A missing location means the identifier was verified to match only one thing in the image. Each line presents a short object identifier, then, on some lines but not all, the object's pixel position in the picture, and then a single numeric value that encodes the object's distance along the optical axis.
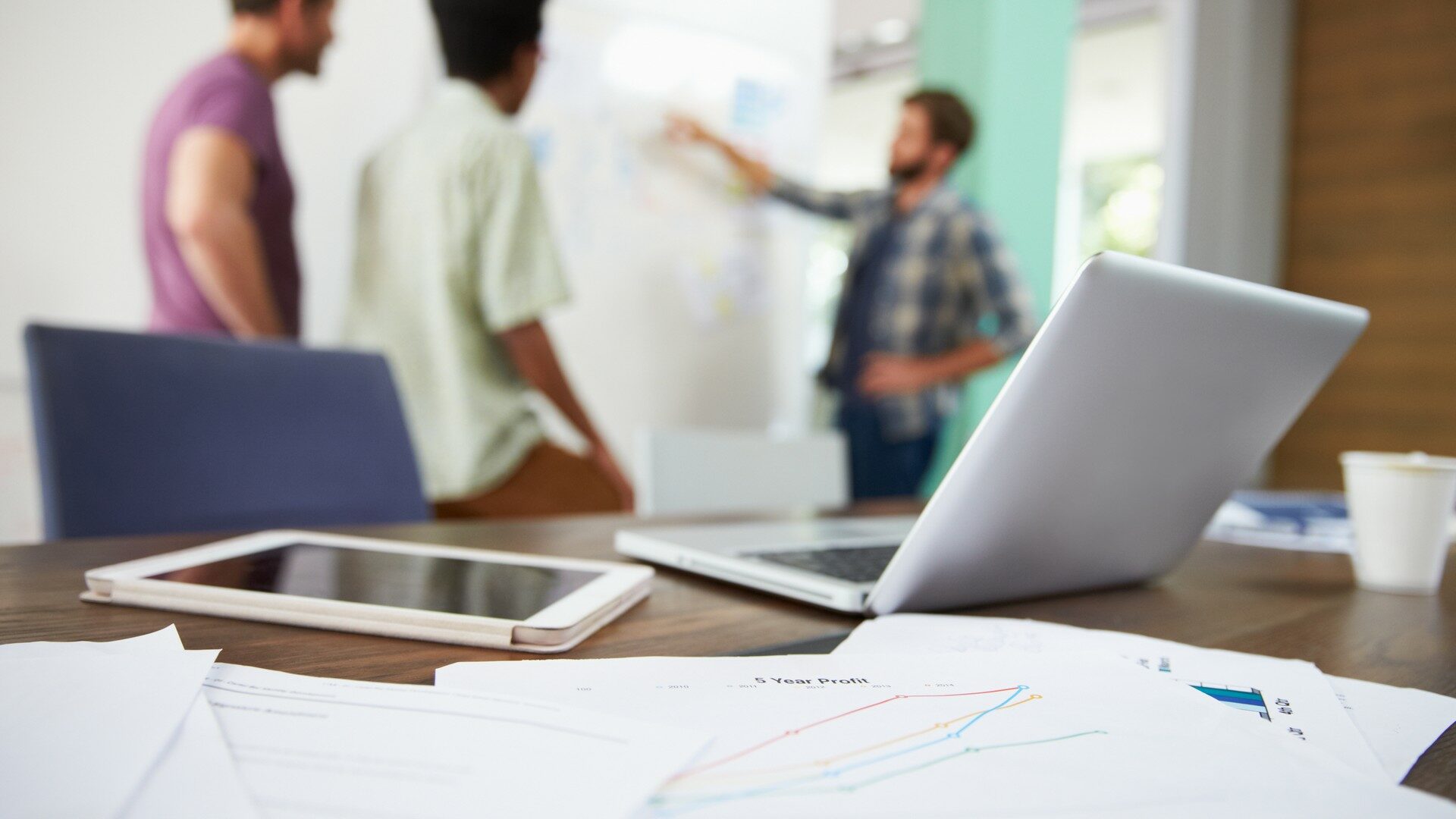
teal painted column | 3.04
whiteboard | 2.38
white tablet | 0.48
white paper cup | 0.77
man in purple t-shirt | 1.71
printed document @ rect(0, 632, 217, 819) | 0.28
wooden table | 0.46
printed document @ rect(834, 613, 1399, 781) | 0.39
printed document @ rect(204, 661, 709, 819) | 0.28
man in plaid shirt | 2.74
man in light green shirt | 2.02
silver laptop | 0.51
